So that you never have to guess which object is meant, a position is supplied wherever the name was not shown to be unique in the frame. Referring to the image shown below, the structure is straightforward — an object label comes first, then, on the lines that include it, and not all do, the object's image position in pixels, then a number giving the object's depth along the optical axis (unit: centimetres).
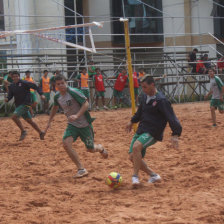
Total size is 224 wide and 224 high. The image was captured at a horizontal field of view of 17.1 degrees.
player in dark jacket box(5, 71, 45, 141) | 1822
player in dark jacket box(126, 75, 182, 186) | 988
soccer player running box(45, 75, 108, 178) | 1173
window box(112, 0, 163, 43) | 4656
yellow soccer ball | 1018
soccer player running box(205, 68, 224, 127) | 2072
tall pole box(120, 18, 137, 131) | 1564
